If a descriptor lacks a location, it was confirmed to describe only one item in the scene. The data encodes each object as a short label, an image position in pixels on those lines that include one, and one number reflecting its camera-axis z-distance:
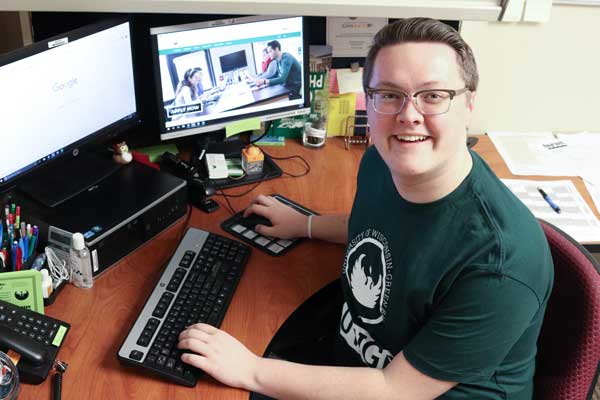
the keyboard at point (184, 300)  1.20
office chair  1.19
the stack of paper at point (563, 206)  1.69
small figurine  1.63
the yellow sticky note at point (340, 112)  1.96
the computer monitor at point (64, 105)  1.34
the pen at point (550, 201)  1.76
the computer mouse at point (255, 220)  1.61
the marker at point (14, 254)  1.32
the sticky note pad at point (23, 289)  1.24
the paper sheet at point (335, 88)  1.96
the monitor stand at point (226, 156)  1.77
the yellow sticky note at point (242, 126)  1.79
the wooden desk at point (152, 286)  1.18
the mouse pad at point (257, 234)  1.54
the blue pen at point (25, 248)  1.33
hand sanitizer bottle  1.33
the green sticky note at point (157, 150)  1.82
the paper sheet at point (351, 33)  1.90
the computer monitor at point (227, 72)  1.66
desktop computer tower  1.40
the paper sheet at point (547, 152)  1.94
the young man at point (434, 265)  1.08
